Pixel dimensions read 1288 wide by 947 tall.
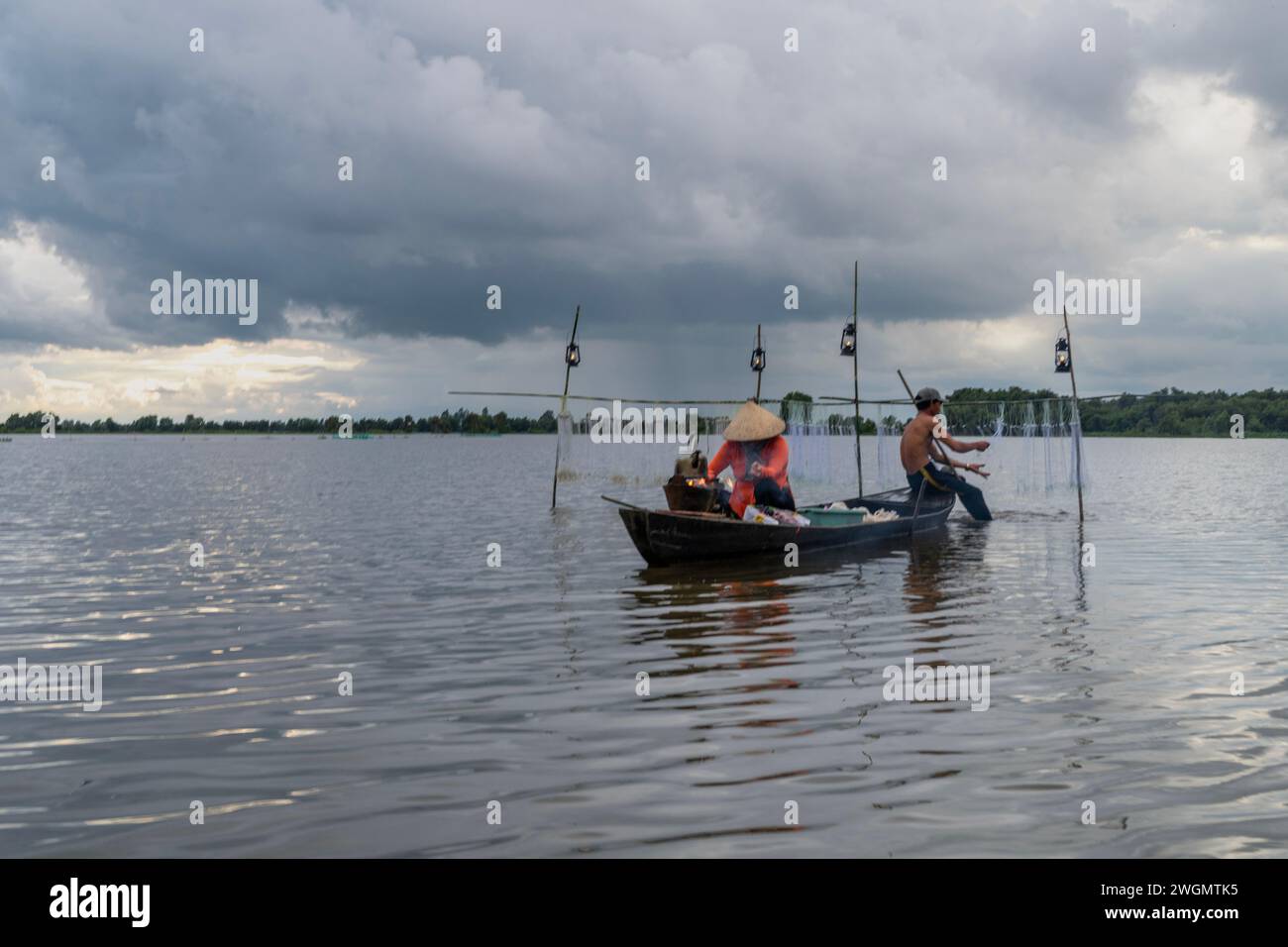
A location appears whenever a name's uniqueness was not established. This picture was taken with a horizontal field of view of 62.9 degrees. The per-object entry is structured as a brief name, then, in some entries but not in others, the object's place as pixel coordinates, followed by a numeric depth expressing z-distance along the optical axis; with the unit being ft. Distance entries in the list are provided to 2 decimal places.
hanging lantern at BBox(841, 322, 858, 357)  97.45
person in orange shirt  60.13
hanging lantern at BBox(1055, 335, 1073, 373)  84.64
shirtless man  71.77
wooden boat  55.91
